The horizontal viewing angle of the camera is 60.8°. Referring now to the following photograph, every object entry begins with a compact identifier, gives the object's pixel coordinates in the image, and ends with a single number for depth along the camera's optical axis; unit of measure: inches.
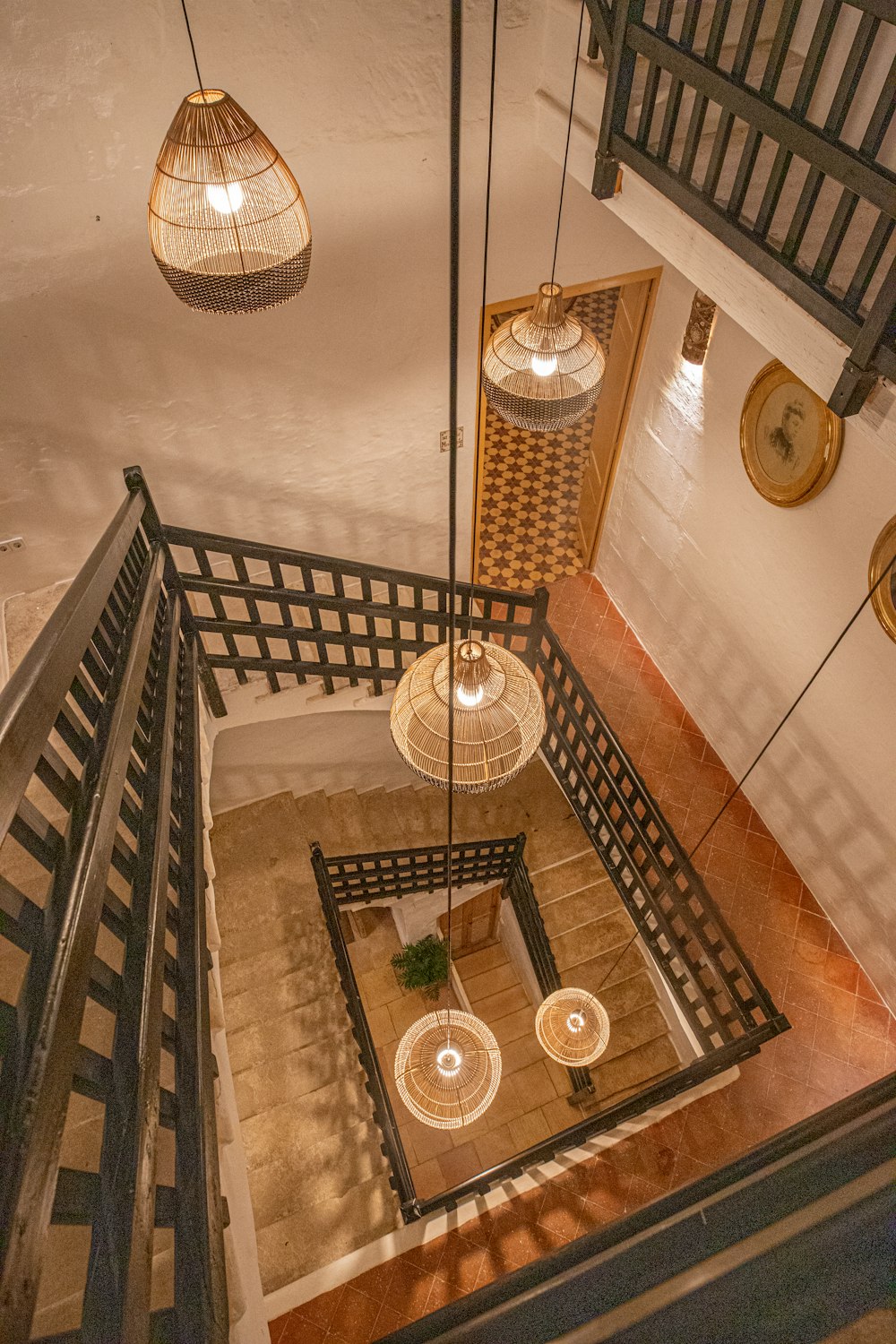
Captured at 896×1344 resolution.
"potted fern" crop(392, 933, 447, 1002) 307.6
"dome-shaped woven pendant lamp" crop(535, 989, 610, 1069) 191.8
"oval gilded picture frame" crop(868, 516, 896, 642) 175.6
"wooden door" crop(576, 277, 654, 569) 251.8
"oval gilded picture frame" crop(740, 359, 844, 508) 187.8
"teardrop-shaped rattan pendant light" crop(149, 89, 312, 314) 107.6
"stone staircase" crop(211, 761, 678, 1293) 193.3
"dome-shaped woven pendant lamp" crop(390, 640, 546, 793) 114.5
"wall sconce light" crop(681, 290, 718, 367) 213.8
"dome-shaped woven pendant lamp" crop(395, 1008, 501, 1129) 171.8
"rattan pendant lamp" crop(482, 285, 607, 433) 146.2
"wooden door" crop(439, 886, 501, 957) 318.7
